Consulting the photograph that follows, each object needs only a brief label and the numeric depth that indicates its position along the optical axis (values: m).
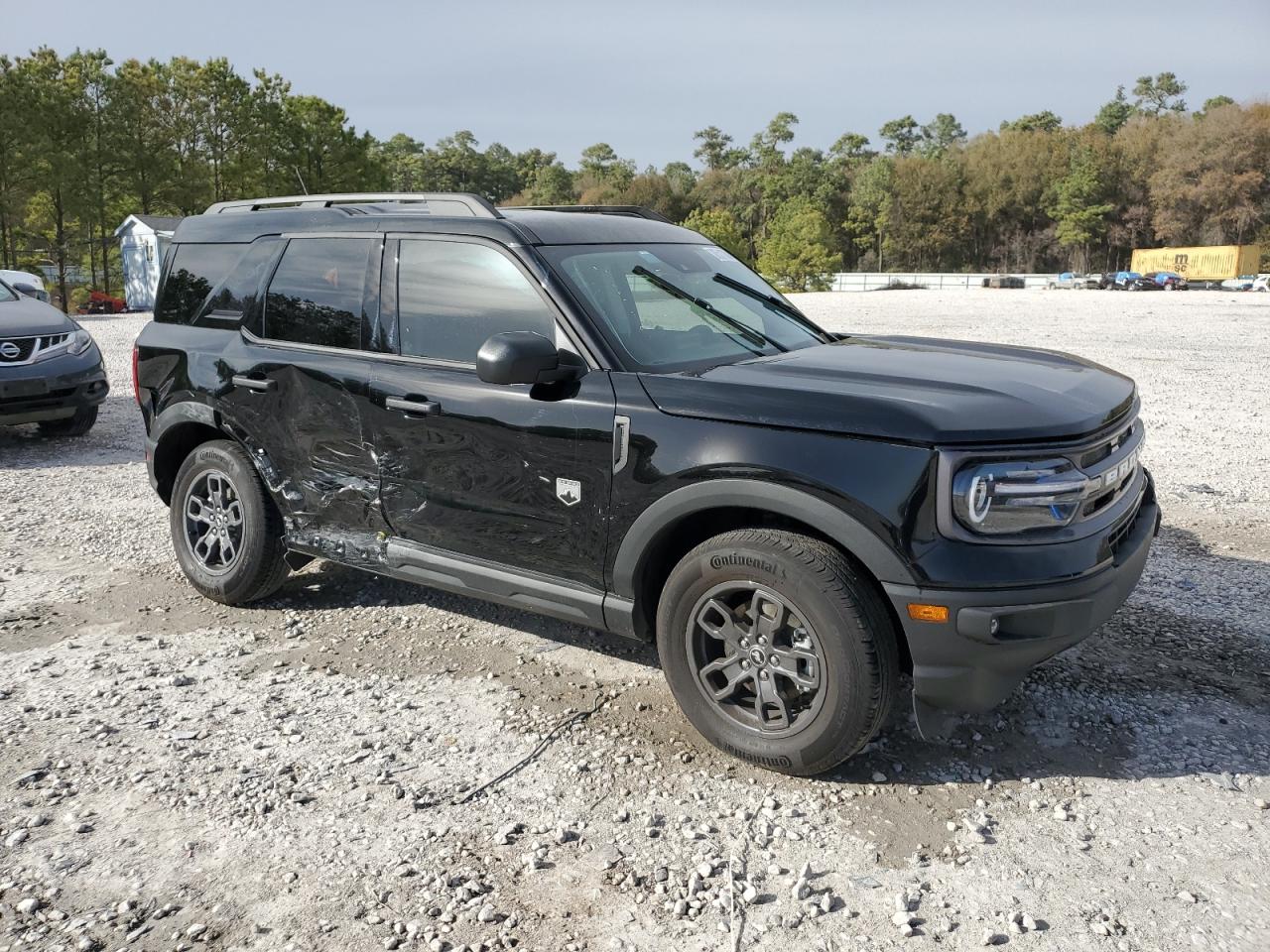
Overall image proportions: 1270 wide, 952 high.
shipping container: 67.00
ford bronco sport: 3.12
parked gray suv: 8.82
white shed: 44.88
